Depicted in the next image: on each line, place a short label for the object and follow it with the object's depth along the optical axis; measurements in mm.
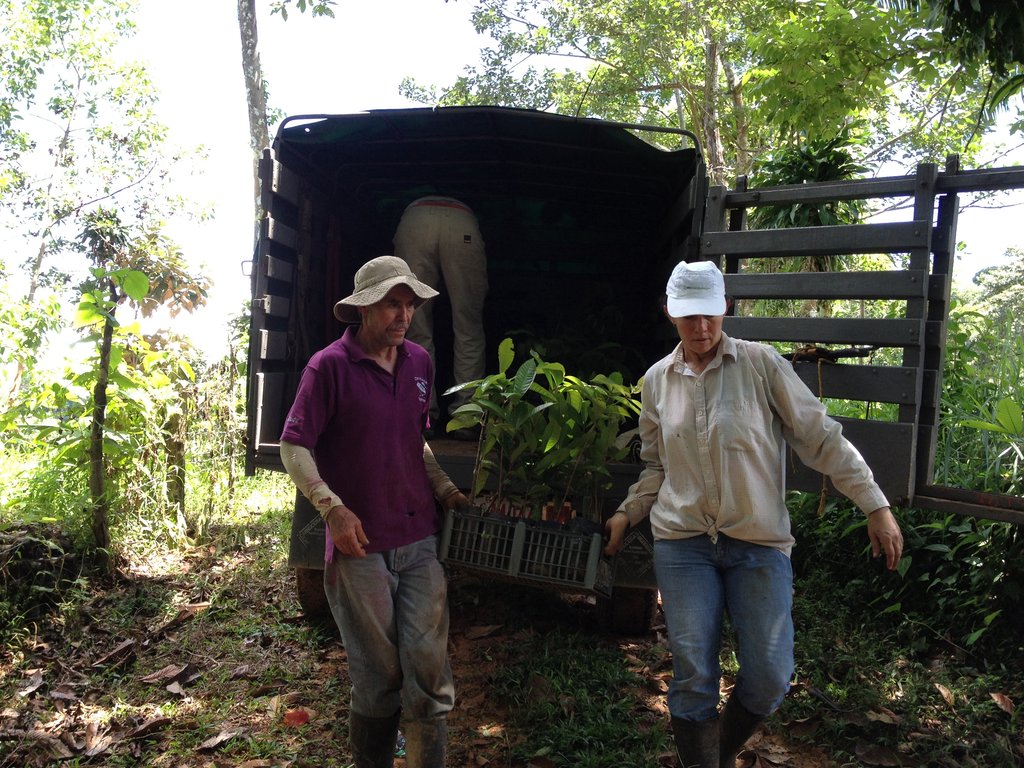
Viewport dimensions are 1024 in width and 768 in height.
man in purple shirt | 2570
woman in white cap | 2447
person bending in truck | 5469
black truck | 3354
